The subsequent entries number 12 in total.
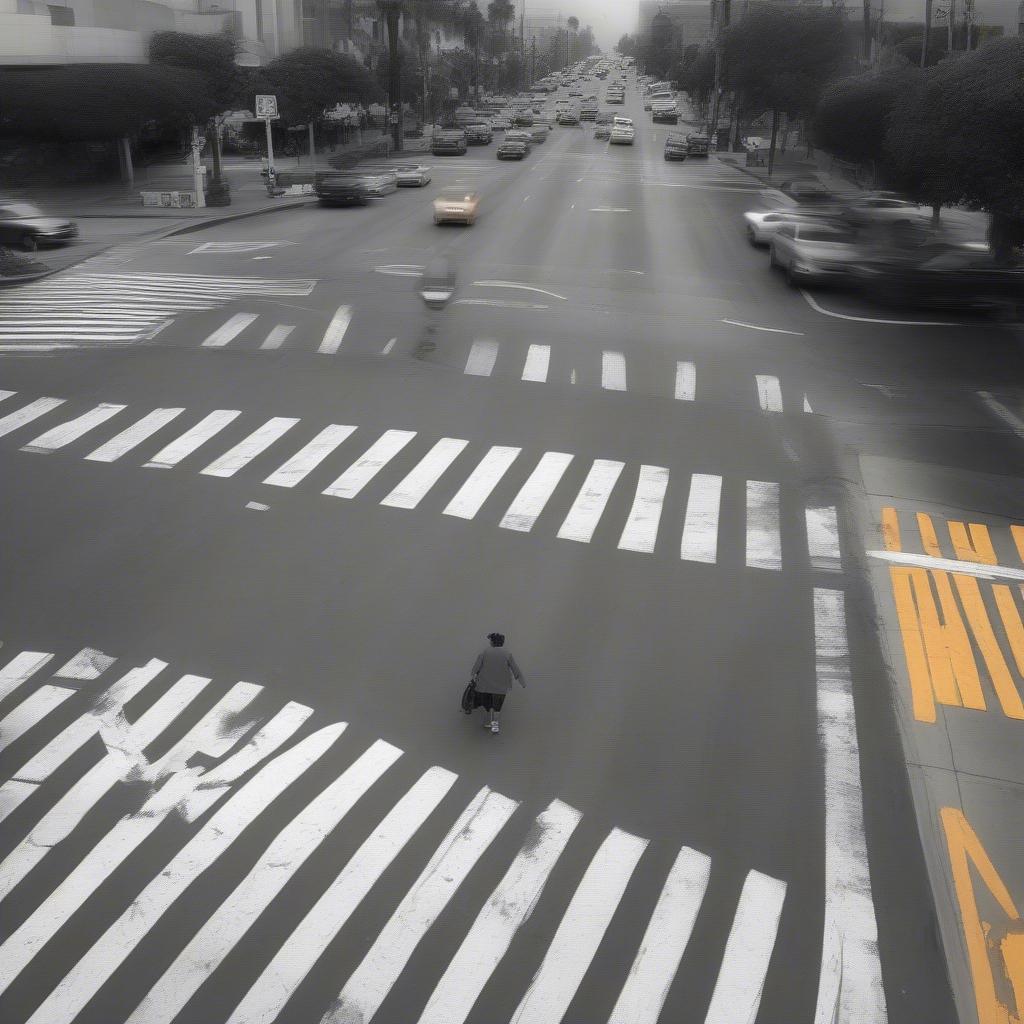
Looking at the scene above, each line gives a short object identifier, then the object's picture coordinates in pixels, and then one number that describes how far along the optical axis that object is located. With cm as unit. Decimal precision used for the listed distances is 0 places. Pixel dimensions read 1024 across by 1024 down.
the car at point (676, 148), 6612
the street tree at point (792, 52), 5566
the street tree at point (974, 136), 2428
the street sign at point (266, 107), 4644
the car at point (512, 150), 6506
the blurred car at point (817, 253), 2952
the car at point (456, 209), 3919
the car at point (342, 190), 4500
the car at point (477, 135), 7756
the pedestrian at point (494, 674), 1038
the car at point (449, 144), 6800
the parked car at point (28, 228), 3416
